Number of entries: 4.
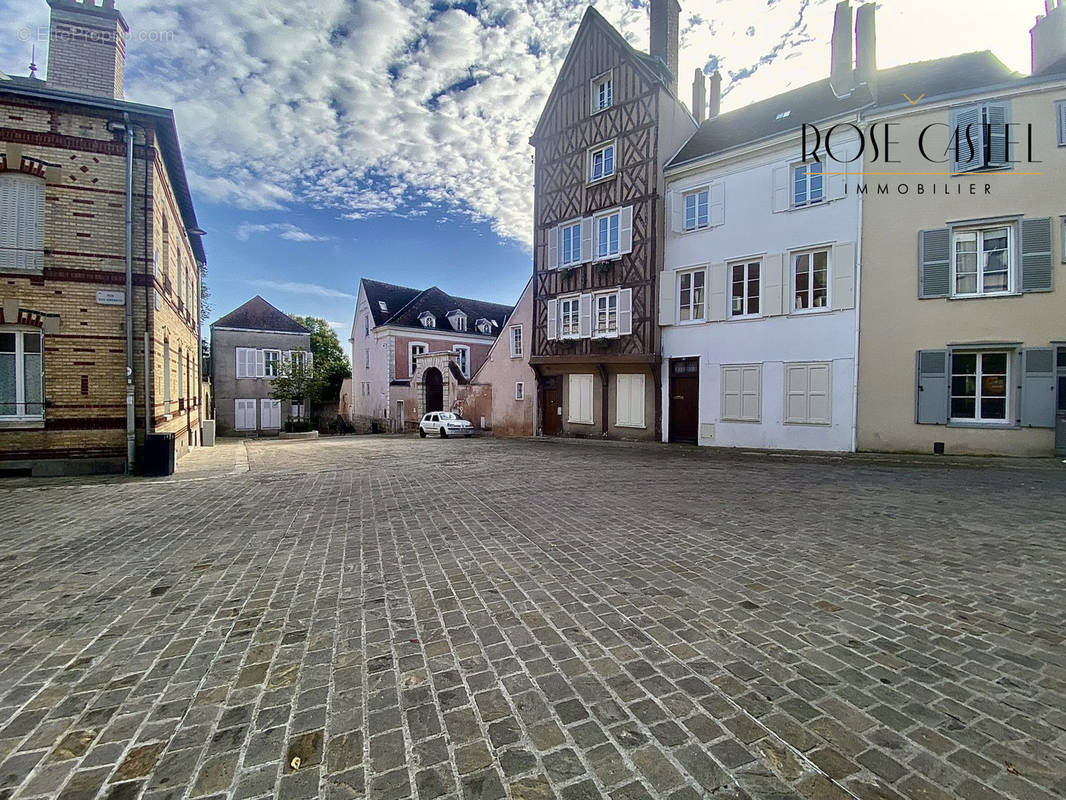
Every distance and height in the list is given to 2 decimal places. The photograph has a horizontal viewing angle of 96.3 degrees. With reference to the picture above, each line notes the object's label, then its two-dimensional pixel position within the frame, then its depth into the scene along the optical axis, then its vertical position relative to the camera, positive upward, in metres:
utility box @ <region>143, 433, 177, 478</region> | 9.77 -1.31
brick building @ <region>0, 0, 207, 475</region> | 9.30 +2.30
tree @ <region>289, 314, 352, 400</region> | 40.81 +4.14
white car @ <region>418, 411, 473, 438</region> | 23.47 -1.61
